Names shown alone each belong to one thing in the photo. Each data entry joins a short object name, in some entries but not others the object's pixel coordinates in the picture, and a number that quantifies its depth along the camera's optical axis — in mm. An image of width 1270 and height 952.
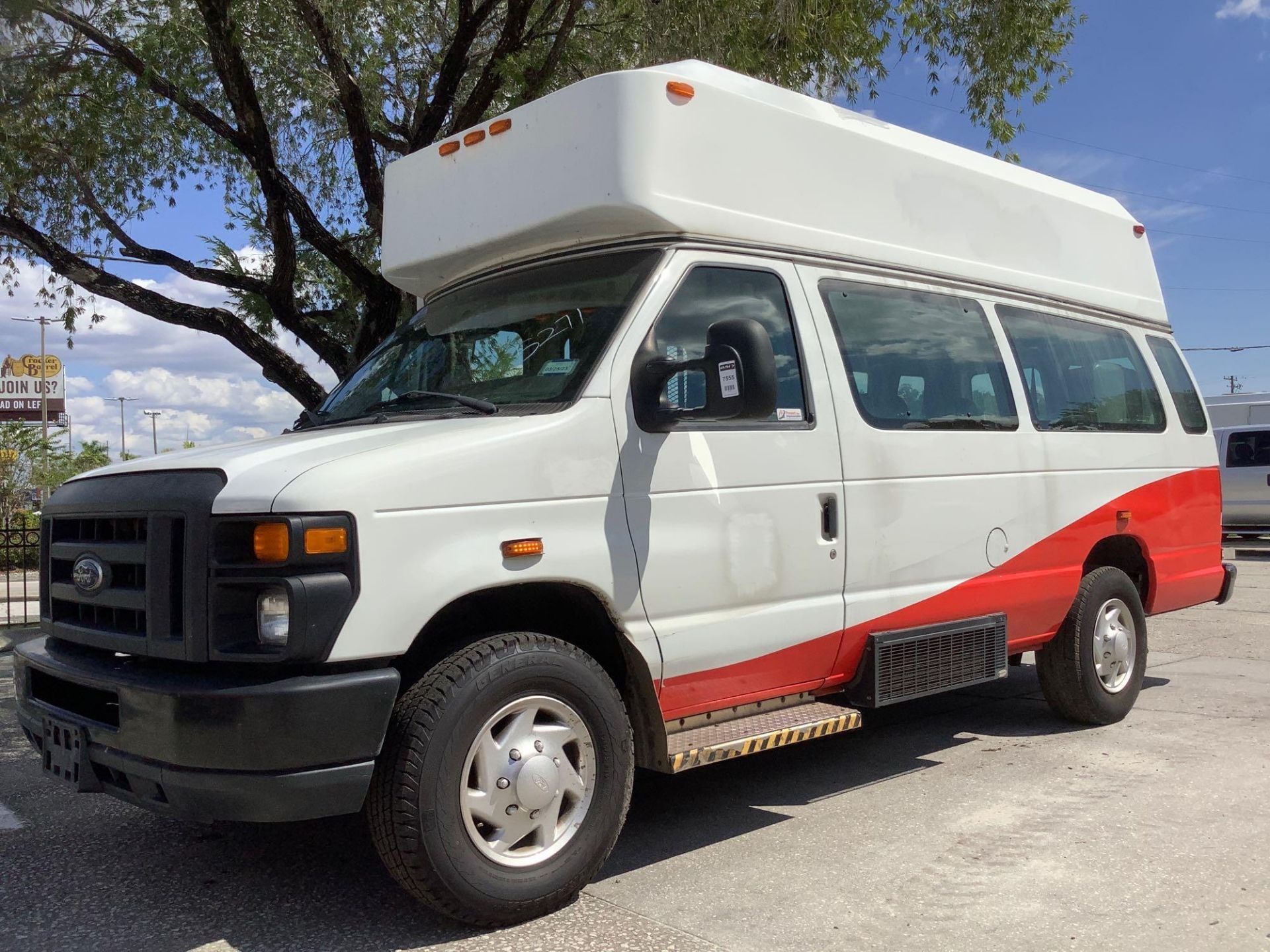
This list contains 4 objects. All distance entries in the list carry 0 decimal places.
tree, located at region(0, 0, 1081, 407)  10539
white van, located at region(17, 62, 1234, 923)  3330
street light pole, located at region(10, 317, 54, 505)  43131
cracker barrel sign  71188
